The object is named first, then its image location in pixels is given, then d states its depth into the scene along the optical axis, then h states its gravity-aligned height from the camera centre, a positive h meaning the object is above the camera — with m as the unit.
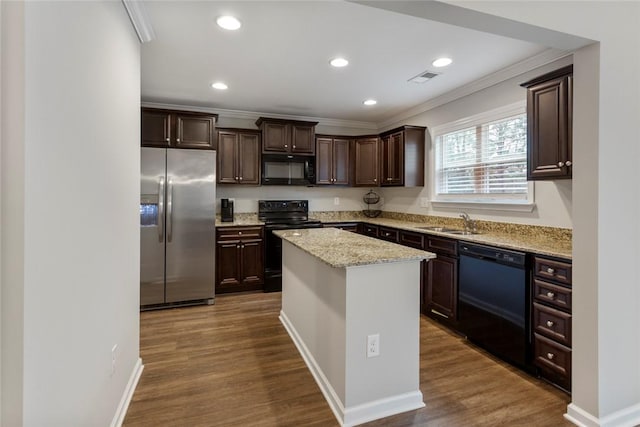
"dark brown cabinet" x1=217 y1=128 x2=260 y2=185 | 4.45 +0.74
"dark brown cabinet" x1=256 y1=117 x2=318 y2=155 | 4.57 +1.05
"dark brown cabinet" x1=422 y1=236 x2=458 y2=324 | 3.05 -0.69
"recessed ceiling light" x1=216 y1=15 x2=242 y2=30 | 2.26 +1.31
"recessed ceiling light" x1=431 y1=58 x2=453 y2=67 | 2.95 +1.35
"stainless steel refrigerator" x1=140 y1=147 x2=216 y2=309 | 3.60 -0.18
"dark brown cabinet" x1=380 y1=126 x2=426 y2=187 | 4.37 +0.73
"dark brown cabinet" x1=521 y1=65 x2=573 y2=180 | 2.31 +0.63
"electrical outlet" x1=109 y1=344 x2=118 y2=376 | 1.76 -0.78
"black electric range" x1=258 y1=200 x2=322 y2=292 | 4.39 -0.17
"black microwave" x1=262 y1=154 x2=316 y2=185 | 4.73 +0.60
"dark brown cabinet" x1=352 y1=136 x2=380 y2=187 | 4.99 +0.74
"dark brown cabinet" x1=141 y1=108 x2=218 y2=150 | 3.84 +0.97
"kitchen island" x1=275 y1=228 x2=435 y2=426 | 1.87 -0.70
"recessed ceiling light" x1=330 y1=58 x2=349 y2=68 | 2.96 +1.34
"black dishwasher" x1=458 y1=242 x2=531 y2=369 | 2.37 -0.70
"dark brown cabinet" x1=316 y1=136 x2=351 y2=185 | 4.97 +0.77
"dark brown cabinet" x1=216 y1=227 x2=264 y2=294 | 4.19 -0.62
